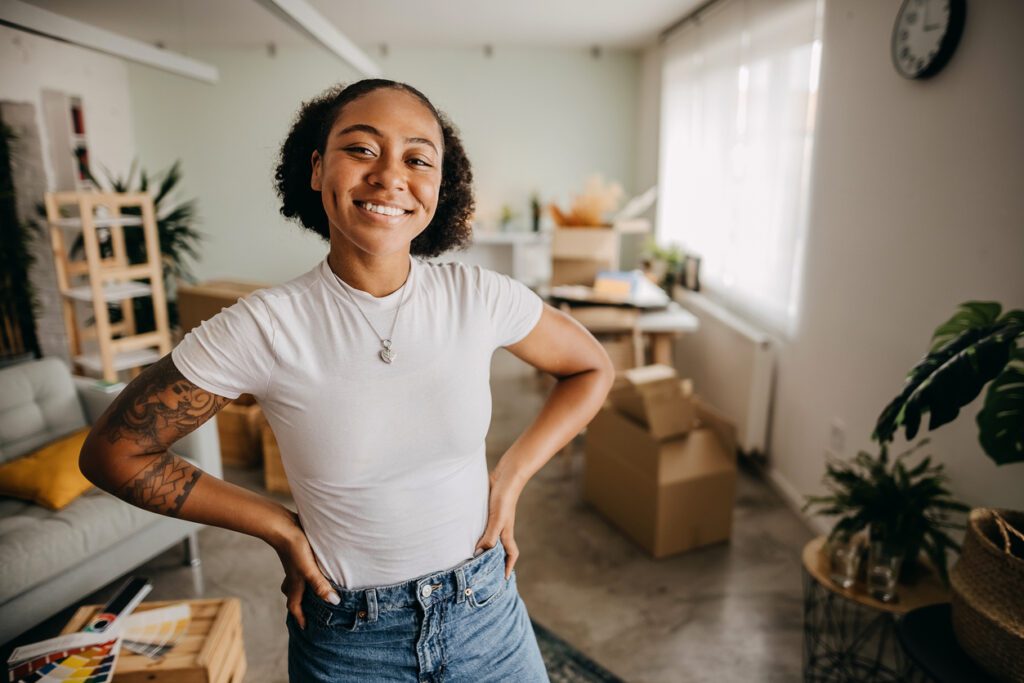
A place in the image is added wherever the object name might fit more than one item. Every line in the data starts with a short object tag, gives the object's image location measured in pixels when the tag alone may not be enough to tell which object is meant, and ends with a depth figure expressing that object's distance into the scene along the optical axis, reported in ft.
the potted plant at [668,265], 16.00
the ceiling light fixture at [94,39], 6.94
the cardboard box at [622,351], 11.80
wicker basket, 4.19
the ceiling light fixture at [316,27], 8.06
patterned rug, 6.68
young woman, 2.74
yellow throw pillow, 7.32
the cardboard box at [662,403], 8.60
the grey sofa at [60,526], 6.52
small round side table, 5.95
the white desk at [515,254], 20.40
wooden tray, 5.26
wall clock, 6.46
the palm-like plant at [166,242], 15.35
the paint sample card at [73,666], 4.81
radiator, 10.88
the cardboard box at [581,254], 12.56
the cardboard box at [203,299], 12.57
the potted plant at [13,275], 12.37
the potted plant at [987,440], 4.24
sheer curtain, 10.30
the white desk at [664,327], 11.85
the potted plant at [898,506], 5.81
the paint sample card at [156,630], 5.49
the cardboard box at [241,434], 11.34
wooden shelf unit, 12.39
